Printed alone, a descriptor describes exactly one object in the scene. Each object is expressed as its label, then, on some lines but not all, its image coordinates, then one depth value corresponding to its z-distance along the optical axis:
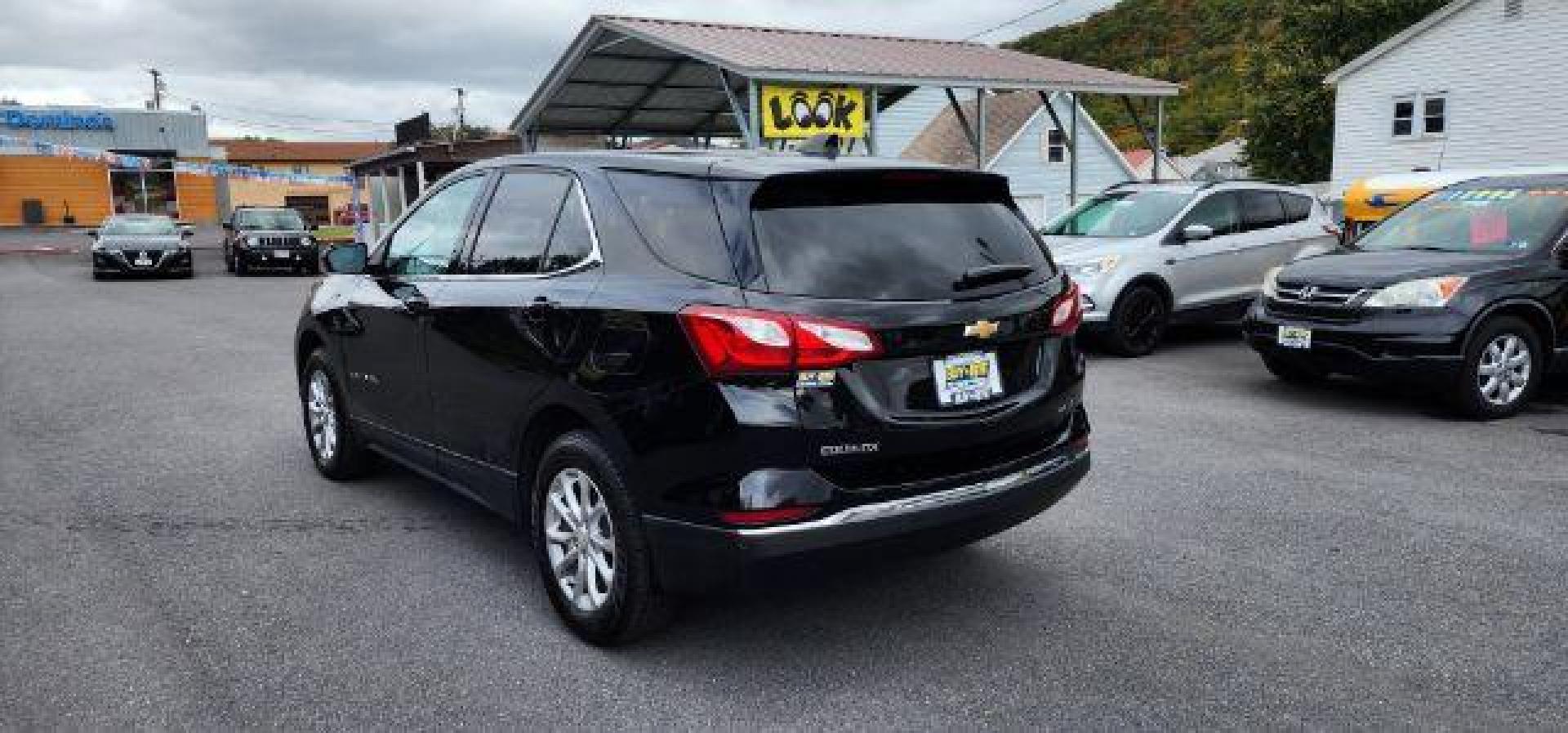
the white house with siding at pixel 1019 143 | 35.56
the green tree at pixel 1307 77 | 41.16
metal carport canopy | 15.98
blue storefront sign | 44.03
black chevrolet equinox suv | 3.07
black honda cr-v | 6.79
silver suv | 9.73
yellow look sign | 15.89
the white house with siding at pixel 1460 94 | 24.77
